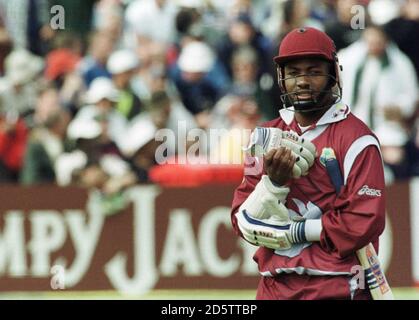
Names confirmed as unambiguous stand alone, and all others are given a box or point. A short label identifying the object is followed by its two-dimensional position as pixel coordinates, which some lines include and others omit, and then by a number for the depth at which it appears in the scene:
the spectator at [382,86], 12.45
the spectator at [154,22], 13.55
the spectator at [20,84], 13.61
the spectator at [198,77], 13.11
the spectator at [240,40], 13.06
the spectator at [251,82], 12.74
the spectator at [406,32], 12.66
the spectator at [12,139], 13.41
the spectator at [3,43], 14.02
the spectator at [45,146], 13.19
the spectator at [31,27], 13.88
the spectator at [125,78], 13.16
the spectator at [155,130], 12.71
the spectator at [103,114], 13.09
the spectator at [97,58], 13.62
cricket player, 6.25
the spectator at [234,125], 12.45
